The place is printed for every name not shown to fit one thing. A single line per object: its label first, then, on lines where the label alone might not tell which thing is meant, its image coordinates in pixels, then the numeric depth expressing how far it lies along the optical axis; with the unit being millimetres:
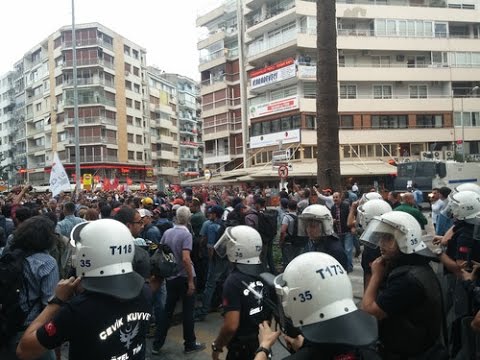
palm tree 11430
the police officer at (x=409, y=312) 2764
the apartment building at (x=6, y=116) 82875
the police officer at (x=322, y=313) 1993
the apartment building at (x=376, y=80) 38812
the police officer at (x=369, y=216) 4613
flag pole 23438
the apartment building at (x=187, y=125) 85000
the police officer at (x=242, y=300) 3402
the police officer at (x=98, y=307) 2350
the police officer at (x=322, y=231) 4973
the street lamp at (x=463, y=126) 40194
